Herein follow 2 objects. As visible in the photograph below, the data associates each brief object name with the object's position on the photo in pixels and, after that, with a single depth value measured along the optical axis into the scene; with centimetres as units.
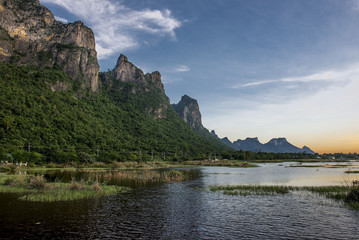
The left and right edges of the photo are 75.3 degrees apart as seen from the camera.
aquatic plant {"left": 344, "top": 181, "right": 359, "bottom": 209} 2414
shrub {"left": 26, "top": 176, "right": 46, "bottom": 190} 2734
